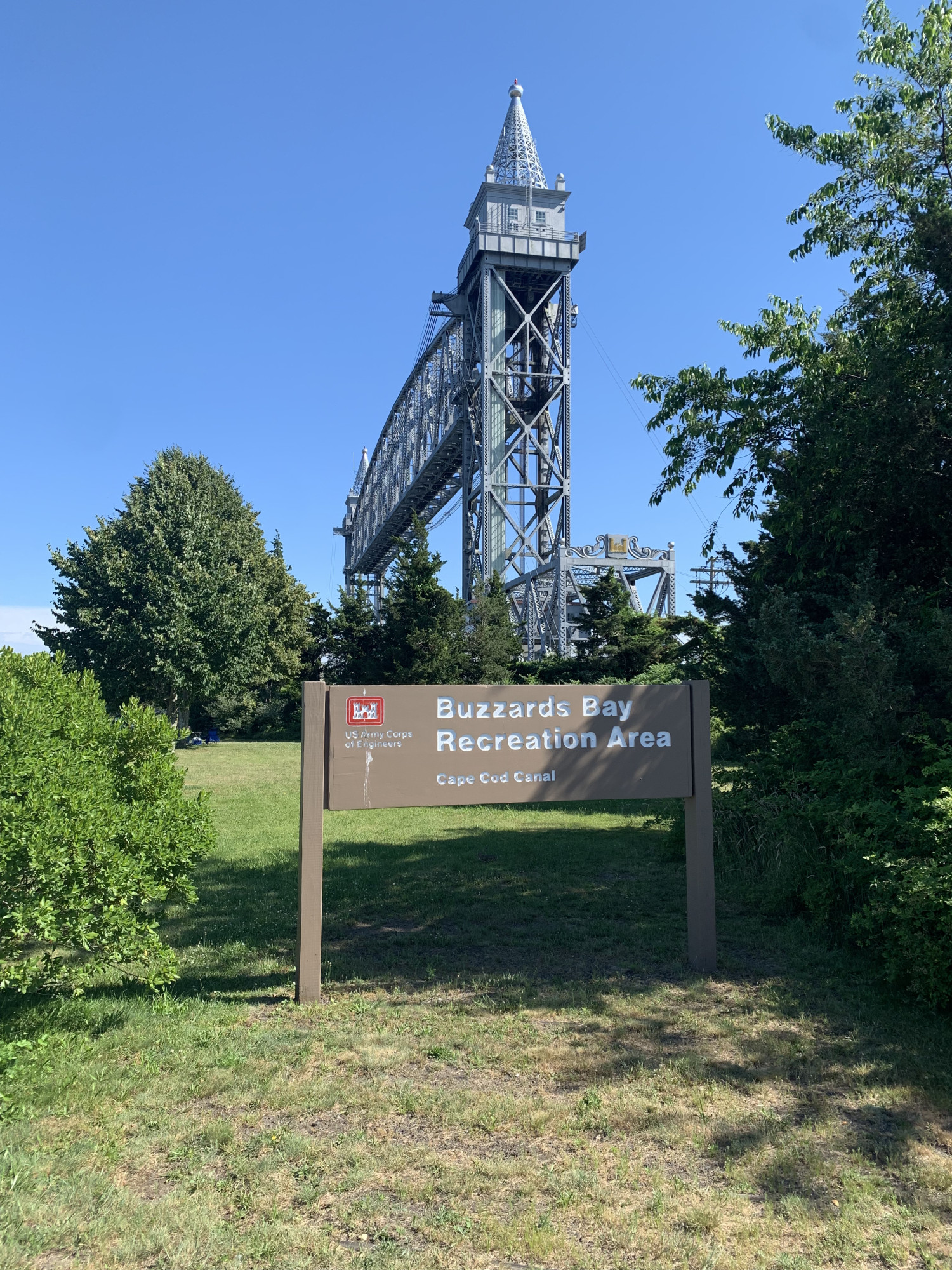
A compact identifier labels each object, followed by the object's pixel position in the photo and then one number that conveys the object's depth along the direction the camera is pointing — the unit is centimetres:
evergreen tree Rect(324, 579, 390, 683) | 3406
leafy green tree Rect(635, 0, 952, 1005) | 627
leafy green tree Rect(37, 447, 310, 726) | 2584
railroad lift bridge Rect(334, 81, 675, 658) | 4425
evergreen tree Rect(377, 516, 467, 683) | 2930
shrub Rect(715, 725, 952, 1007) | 510
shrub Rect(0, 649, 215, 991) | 430
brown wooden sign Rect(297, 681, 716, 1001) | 569
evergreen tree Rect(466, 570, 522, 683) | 3055
